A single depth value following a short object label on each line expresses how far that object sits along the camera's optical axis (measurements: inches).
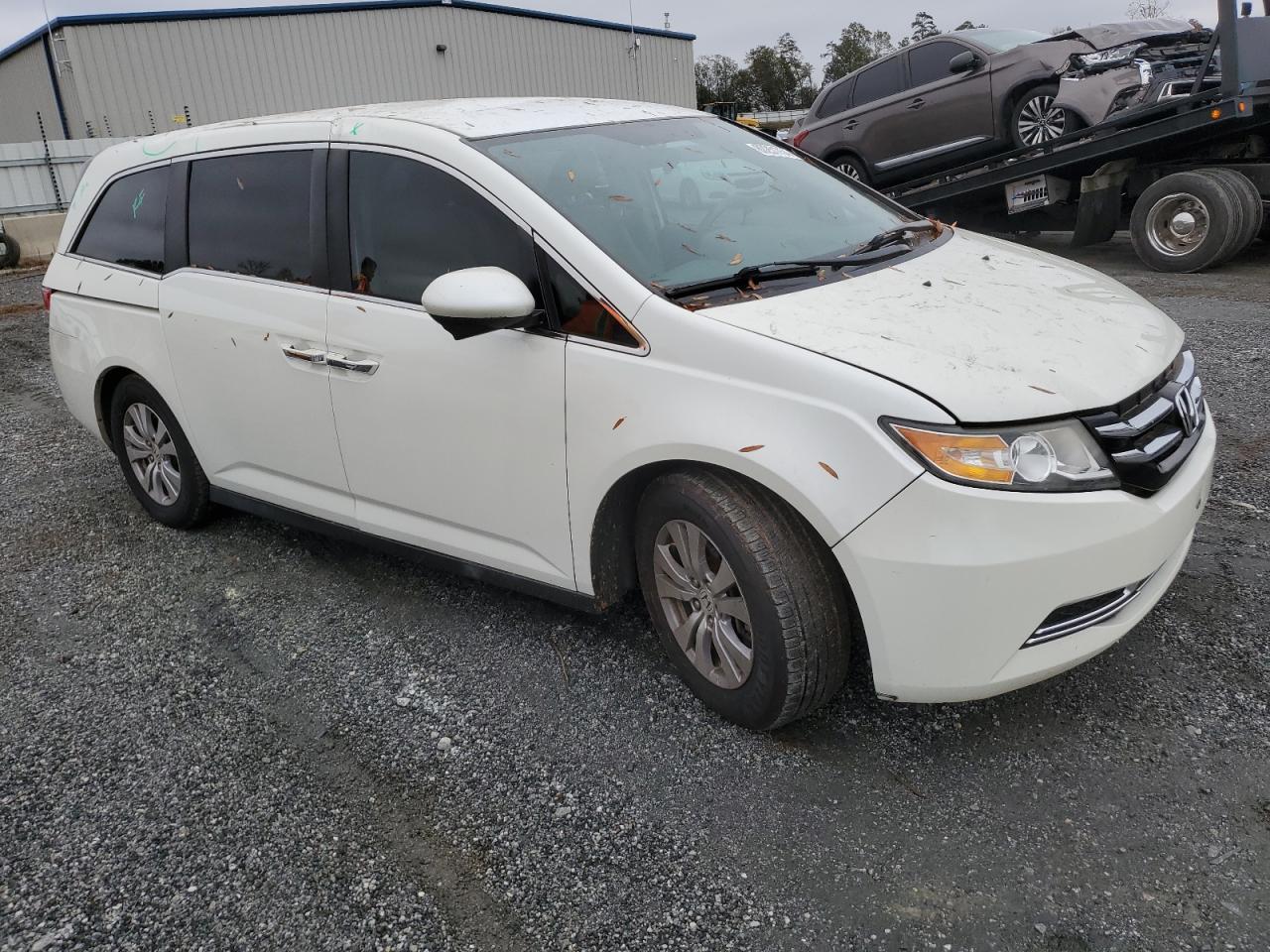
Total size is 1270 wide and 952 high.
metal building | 911.7
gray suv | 362.6
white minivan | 92.6
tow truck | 309.7
